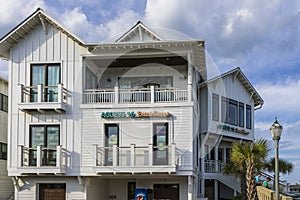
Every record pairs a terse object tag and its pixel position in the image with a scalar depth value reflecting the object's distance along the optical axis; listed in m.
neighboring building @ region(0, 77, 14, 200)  27.86
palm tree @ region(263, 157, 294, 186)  30.98
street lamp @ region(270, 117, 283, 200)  15.37
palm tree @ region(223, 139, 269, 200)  21.53
